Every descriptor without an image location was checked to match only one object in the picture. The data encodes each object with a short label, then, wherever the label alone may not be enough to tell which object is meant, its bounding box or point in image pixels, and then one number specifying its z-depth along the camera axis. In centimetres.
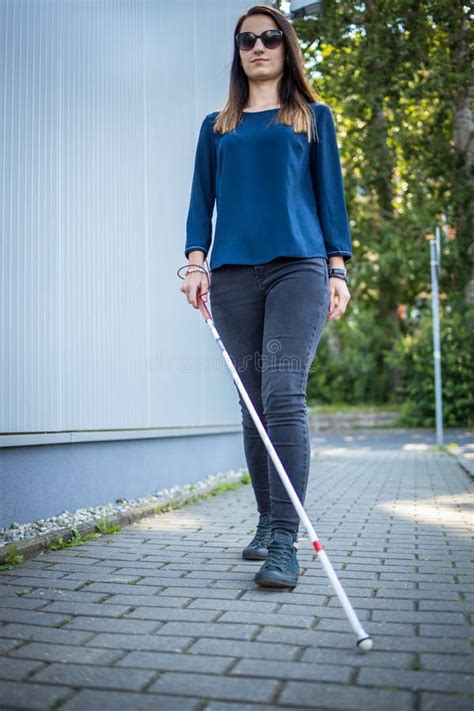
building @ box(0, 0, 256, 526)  428
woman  297
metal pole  1294
